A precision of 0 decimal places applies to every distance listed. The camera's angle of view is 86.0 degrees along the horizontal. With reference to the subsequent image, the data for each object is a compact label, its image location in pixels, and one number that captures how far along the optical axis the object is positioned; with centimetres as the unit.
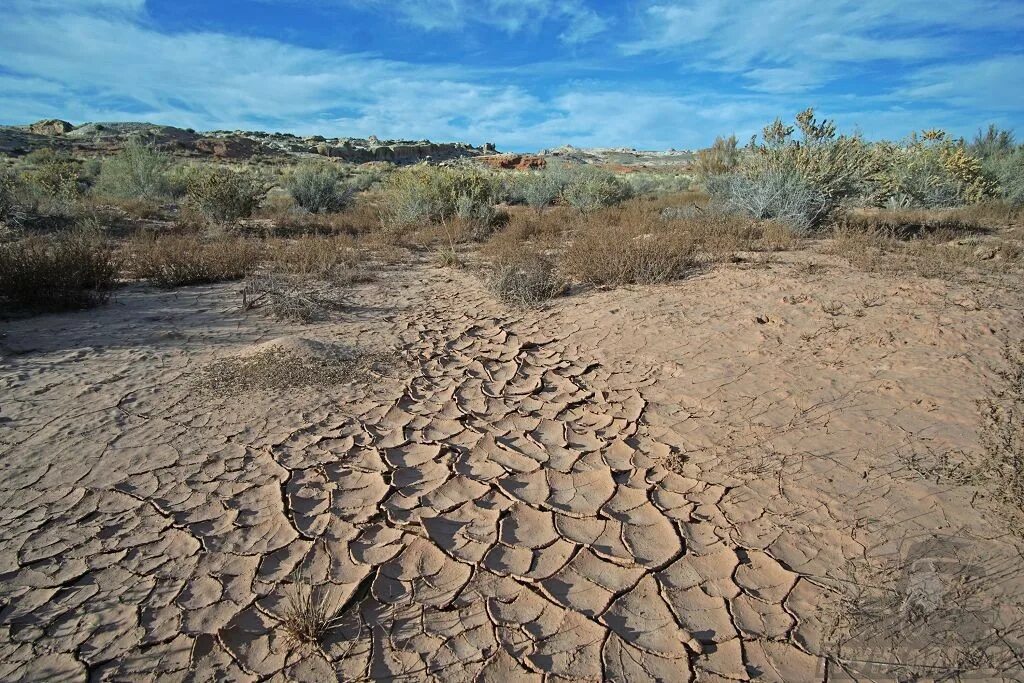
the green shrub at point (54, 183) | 1062
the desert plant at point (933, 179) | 1116
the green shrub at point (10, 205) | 843
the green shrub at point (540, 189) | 1349
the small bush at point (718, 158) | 1570
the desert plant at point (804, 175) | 812
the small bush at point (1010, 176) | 1105
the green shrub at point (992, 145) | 1463
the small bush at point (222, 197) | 1007
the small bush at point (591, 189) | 1223
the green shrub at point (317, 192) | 1291
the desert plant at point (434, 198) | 1030
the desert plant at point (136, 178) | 1351
